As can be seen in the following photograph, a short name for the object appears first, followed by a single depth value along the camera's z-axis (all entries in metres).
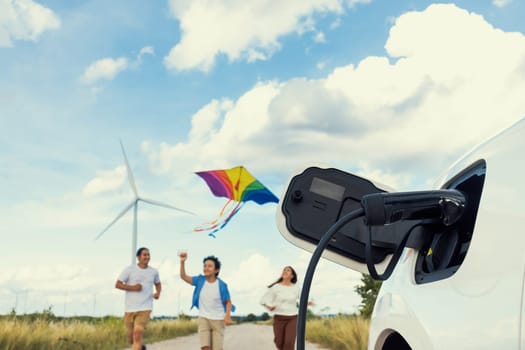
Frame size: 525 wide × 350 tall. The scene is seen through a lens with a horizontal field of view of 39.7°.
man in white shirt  10.44
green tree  15.91
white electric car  1.53
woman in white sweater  9.80
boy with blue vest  9.23
